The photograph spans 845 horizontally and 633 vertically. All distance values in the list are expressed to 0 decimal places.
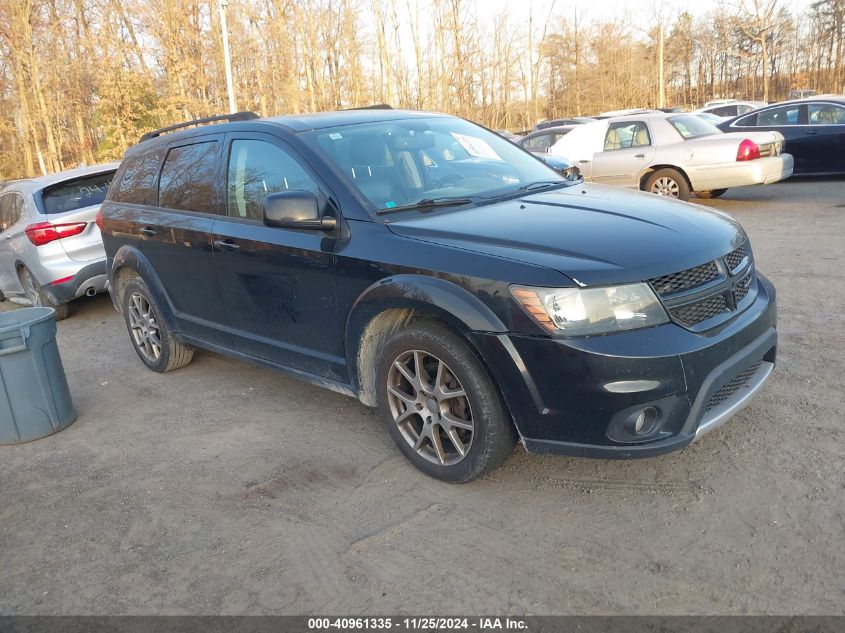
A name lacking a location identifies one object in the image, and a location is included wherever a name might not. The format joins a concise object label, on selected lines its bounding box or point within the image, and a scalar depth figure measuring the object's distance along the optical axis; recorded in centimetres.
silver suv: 747
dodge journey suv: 299
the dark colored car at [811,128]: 1259
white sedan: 1088
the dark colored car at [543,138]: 1493
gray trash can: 449
